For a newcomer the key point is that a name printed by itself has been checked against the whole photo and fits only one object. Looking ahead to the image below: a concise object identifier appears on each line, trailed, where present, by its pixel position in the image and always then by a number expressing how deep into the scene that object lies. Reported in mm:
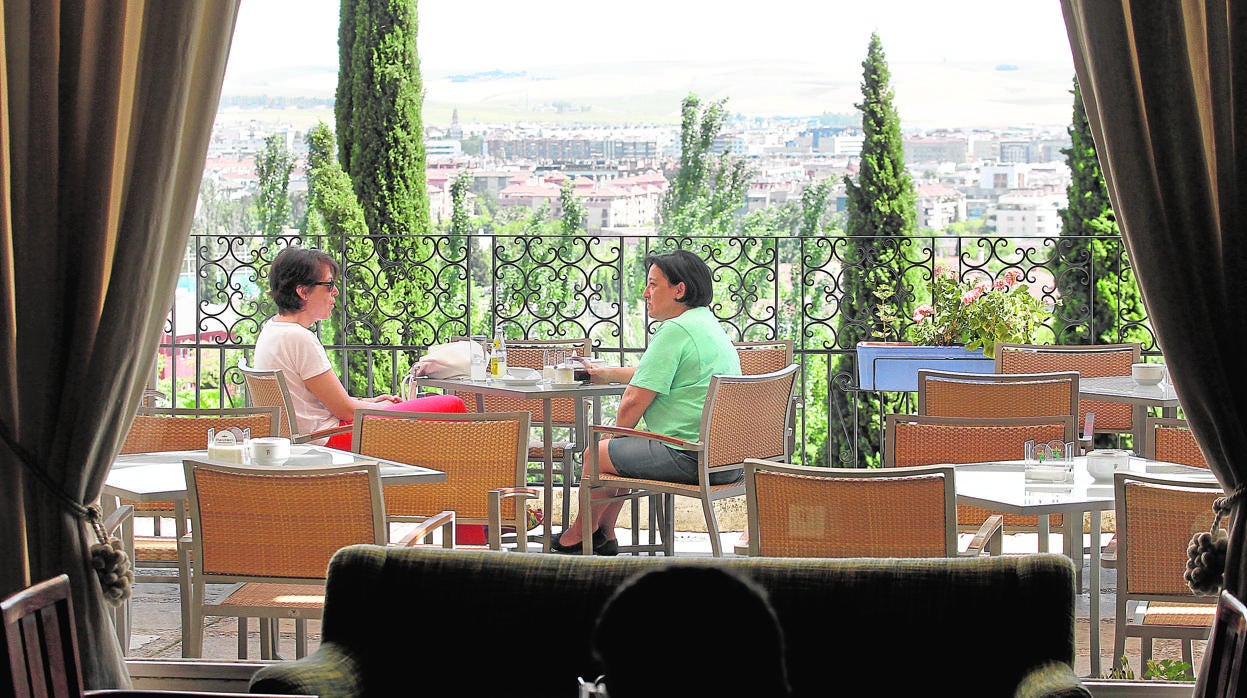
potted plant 13906
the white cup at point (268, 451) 7758
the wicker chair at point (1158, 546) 6488
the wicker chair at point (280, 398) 9937
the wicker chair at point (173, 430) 8547
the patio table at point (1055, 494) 6977
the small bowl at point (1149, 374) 10984
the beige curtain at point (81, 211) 5734
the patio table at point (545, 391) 10648
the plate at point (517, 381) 11461
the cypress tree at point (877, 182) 20531
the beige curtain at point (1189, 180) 5477
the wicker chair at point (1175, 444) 8125
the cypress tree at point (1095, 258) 18703
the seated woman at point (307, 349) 10234
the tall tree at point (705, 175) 29516
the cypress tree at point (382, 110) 22094
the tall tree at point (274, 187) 32156
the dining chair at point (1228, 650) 4320
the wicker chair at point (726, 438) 9828
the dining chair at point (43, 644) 4469
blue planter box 13961
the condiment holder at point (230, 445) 7816
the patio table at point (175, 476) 7337
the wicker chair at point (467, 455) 8094
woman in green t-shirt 10281
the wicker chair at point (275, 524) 6684
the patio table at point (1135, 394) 10220
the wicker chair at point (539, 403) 12672
